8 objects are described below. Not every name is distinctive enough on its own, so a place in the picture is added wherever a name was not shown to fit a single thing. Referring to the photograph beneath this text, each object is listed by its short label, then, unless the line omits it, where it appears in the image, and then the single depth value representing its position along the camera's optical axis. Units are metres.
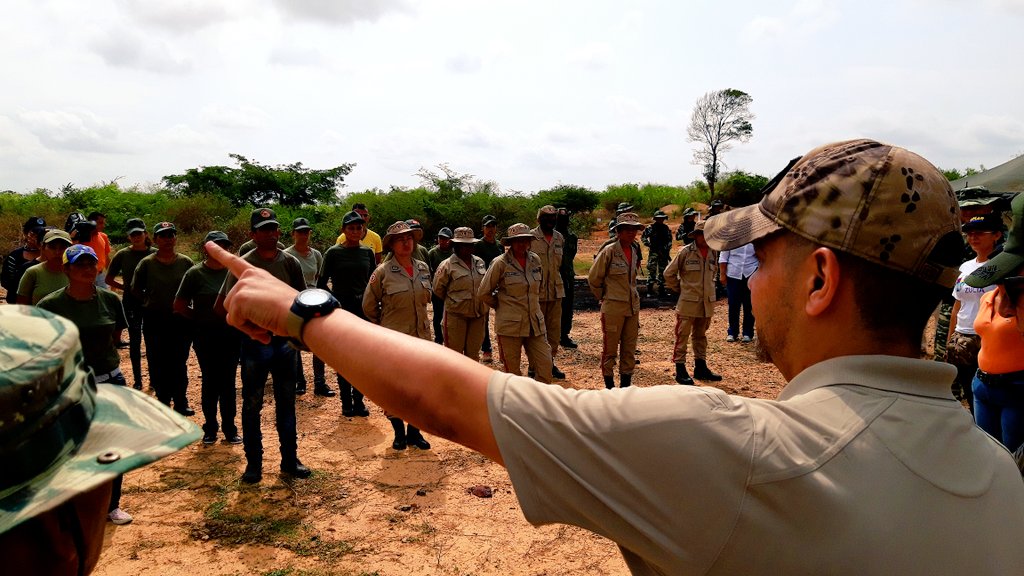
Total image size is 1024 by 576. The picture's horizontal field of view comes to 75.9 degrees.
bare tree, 35.97
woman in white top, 4.47
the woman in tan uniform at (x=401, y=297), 6.30
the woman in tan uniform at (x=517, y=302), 6.85
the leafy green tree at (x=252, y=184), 22.70
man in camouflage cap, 0.94
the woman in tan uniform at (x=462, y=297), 6.94
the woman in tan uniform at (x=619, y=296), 7.59
